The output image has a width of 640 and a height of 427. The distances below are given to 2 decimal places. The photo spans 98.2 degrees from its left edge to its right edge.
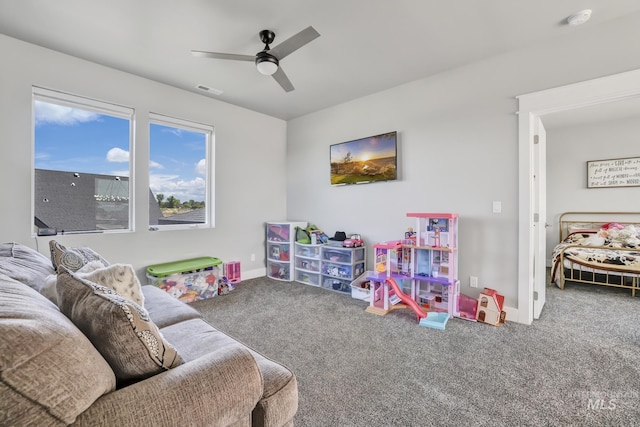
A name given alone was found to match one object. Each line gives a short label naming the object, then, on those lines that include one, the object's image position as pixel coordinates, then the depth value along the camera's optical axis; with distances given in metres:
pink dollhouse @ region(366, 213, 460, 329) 2.85
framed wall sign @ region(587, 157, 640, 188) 4.27
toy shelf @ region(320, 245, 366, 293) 3.71
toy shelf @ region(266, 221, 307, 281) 4.26
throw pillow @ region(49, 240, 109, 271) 1.86
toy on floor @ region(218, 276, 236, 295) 3.63
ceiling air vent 3.55
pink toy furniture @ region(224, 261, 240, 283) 4.03
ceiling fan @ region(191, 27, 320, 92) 2.11
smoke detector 2.16
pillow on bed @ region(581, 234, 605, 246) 3.97
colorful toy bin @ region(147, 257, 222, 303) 3.21
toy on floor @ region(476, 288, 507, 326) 2.63
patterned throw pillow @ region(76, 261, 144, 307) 1.33
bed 3.50
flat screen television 3.56
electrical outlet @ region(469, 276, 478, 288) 2.97
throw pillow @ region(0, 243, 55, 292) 1.43
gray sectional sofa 0.63
